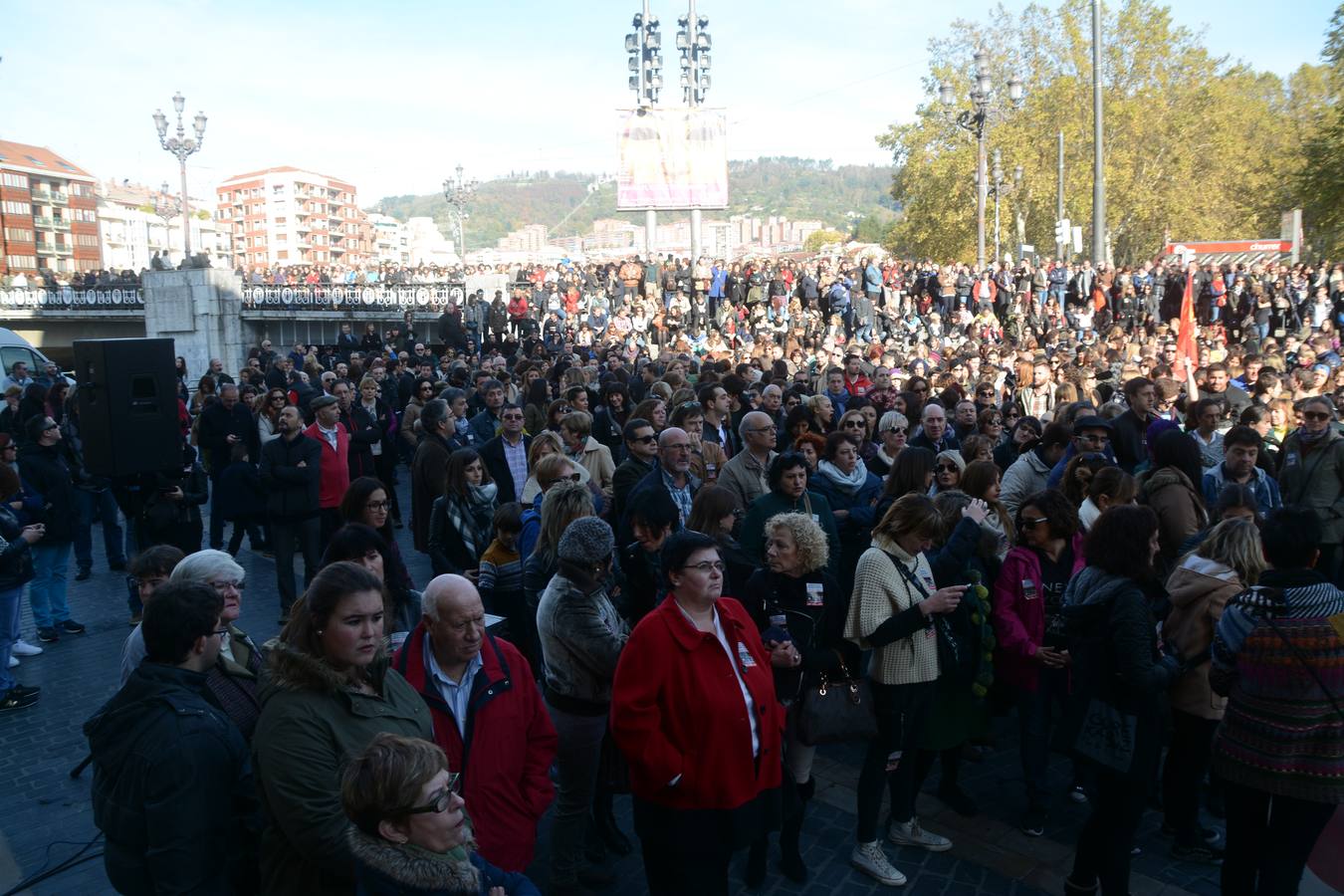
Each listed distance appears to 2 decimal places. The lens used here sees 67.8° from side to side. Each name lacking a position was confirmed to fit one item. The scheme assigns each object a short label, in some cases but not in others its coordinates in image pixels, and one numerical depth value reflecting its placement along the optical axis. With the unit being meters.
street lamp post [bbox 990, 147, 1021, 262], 38.59
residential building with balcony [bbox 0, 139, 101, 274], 89.62
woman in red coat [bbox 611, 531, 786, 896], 3.33
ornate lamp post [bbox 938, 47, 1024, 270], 21.81
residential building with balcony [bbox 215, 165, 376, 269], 143.38
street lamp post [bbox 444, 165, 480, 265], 62.94
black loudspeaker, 7.88
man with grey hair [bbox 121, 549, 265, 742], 3.16
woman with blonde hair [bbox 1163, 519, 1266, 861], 4.20
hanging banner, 41.94
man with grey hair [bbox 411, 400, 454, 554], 7.56
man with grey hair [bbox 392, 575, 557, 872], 3.35
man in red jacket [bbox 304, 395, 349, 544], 8.23
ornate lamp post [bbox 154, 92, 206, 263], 37.19
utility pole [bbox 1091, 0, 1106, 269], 18.27
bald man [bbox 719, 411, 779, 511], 6.66
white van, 17.81
